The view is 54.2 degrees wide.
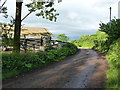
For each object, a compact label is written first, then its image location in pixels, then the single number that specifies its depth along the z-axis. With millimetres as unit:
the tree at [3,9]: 9443
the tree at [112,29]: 13821
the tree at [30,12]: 9719
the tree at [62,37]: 59636
